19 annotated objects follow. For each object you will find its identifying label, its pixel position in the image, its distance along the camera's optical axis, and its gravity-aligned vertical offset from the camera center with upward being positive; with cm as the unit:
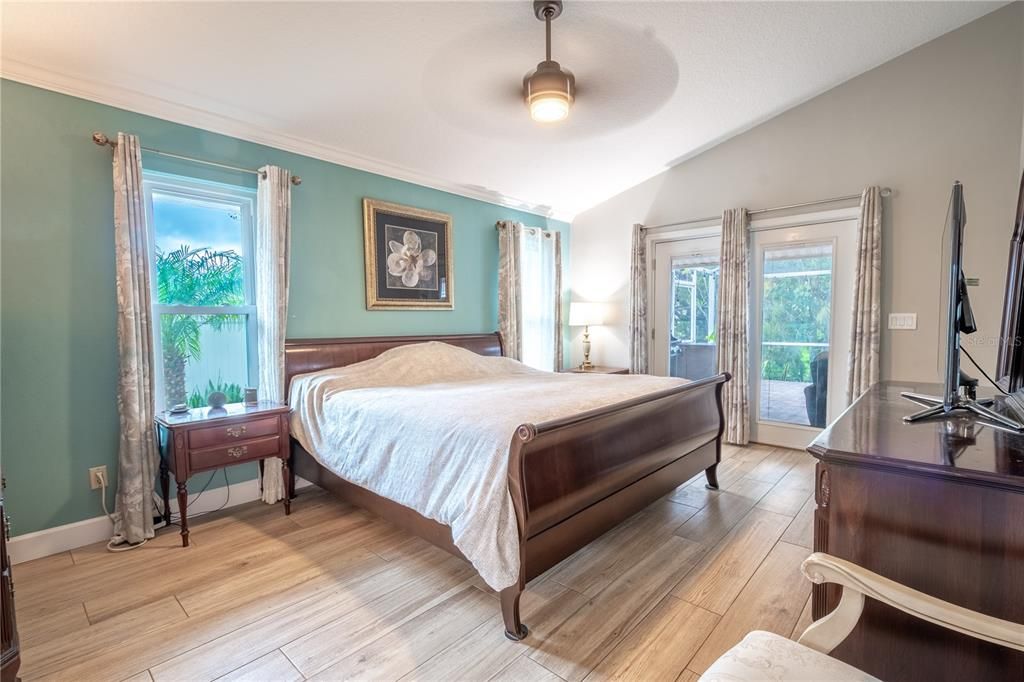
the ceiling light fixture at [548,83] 232 +121
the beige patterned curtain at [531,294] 467 +28
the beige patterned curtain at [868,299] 366 +17
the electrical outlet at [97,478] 256 -86
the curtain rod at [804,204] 366 +100
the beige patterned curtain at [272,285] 303 +24
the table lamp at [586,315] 523 +6
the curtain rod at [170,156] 245 +98
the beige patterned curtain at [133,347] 249 -14
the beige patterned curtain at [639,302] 499 +20
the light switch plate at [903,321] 362 -1
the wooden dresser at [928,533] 97 -48
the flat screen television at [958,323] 125 -1
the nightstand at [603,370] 507 -55
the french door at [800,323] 401 -3
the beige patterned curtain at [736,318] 432 +2
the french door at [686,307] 473 +14
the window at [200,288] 284 +22
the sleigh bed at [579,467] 178 -73
